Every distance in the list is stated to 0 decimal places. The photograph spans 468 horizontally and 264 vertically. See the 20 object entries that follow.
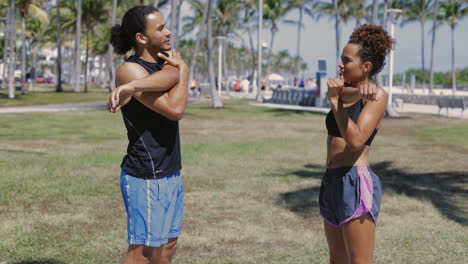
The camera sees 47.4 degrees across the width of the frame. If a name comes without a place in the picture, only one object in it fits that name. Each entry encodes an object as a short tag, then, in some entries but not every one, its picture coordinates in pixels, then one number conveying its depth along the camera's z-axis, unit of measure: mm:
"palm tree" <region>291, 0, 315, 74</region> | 59288
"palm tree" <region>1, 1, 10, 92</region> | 36556
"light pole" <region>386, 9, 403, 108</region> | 24650
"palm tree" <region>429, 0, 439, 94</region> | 55962
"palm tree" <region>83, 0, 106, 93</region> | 49281
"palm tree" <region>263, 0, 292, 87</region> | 57844
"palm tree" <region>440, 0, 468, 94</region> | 56344
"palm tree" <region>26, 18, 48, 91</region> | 47409
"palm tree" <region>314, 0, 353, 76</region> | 55662
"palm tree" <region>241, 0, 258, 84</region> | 49419
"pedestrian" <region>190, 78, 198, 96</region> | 42350
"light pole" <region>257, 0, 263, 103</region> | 36250
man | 2699
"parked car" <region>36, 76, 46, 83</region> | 90438
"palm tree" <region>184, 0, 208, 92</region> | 58750
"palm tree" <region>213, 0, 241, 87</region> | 49906
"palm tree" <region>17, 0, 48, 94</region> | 34375
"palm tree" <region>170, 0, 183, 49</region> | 22203
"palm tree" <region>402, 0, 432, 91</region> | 62719
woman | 2732
